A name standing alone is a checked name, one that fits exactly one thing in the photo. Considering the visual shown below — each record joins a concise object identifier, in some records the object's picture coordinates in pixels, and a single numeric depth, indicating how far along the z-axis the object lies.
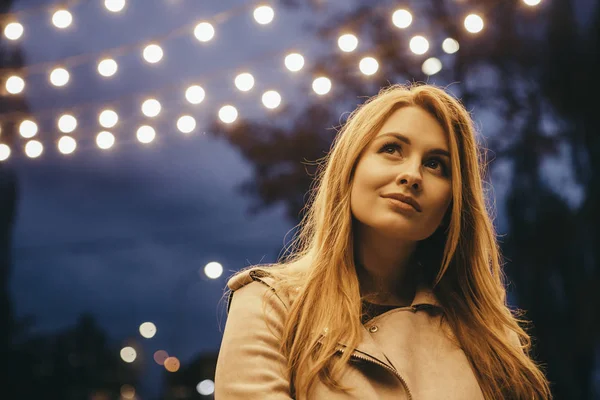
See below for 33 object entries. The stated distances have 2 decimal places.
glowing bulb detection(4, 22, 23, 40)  4.65
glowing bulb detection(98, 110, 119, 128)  4.99
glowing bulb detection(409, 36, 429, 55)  4.55
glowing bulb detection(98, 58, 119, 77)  4.63
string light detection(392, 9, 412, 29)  4.38
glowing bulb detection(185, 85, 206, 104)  4.69
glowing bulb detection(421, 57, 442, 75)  6.34
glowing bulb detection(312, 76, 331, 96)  4.60
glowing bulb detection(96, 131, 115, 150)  5.05
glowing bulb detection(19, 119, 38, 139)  5.21
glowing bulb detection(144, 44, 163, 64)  4.54
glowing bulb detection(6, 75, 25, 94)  4.98
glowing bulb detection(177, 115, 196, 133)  4.78
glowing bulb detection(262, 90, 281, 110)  4.67
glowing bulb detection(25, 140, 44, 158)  5.27
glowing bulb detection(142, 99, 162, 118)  4.87
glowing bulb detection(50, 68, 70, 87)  4.76
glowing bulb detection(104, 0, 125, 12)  4.36
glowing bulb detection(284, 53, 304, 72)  4.59
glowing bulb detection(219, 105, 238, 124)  4.73
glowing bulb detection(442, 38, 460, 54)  6.66
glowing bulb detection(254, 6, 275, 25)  4.33
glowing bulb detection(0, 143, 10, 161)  5.28
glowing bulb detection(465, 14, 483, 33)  4.29
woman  1.86
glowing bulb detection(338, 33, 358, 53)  4.49
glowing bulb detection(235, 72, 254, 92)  4.68
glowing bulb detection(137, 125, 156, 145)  5.02
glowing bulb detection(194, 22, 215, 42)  4.45
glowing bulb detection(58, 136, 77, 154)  5.13
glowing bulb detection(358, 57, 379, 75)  4.68
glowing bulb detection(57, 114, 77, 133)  5.07
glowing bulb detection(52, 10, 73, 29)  4.43
